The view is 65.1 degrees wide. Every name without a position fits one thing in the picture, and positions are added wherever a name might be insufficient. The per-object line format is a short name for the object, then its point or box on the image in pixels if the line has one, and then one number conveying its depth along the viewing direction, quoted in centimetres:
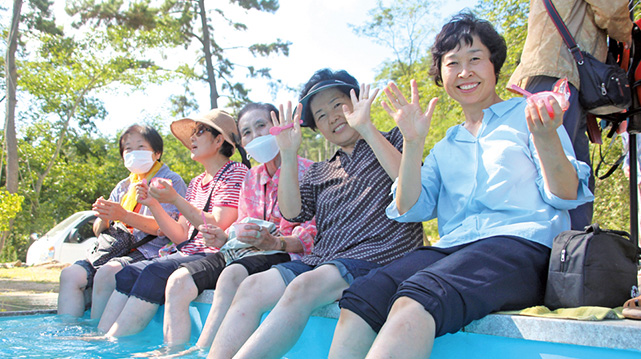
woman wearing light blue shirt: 175
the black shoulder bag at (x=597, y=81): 269
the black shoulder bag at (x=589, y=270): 183
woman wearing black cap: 229
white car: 1405
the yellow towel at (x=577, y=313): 167
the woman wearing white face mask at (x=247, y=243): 292
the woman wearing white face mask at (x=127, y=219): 398
